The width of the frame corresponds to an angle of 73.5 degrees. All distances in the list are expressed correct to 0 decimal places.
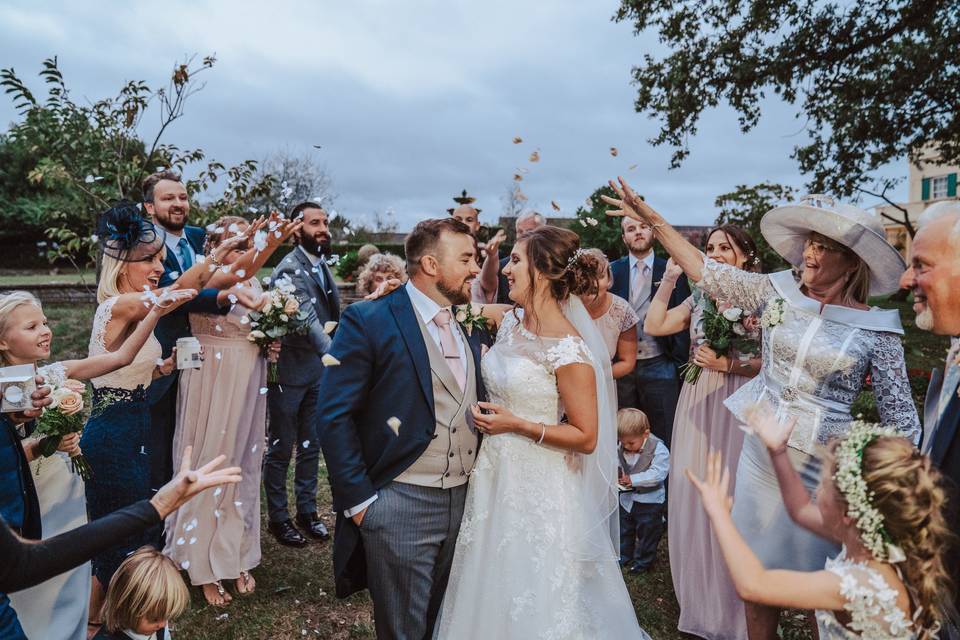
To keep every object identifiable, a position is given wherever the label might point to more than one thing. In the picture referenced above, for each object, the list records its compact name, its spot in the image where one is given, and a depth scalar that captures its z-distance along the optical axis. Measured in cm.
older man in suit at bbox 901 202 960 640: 213
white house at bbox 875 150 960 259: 3938
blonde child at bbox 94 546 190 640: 282
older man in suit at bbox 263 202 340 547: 527
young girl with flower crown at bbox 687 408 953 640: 196
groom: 289
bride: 314
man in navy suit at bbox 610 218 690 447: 574
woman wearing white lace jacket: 312
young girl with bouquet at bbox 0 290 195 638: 296
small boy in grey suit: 501
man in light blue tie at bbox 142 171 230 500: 445
